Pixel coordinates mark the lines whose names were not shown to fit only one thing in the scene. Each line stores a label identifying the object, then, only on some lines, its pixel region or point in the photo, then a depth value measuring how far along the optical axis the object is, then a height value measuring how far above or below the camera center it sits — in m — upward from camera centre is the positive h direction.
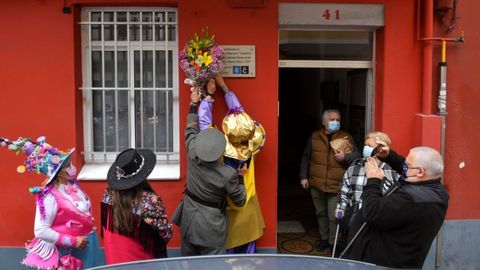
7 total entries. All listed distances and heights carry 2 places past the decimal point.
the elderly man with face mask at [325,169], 5.46 -0.80
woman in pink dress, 3.57 -0.87
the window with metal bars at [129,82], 5.19 +0.18
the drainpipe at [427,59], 4.95 +0.41
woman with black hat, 3.54 -0.84
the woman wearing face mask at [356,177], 4.34 -0.73
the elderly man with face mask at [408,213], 3.12 -0.72
